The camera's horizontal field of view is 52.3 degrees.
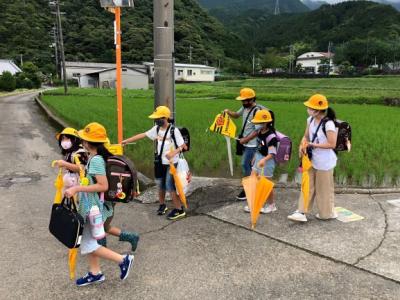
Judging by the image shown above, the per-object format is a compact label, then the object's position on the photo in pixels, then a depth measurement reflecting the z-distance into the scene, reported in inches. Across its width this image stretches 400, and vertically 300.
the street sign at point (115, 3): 229.3
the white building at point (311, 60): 3587.1
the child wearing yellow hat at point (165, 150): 182.5
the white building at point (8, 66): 2204.7
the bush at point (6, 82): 1603.1
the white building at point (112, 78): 2224.4
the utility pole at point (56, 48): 2203.4
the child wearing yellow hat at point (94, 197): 126.0
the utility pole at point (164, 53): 230.7
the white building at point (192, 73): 2669.8
